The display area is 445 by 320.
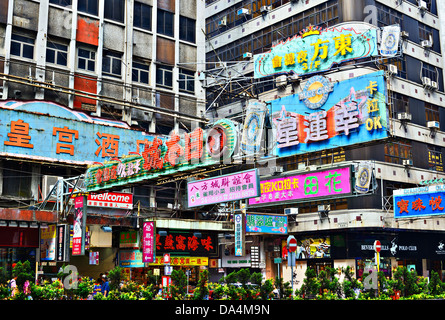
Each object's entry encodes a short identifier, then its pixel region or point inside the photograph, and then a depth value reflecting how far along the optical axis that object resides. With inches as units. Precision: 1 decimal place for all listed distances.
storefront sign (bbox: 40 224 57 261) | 964.6
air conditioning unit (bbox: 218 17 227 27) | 1772.4
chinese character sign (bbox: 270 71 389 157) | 1067.3
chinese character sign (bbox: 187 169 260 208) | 711.7
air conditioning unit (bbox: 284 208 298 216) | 1429.6
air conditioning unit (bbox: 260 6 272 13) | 1621.6
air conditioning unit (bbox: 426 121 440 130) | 1515.7
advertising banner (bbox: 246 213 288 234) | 1210.0
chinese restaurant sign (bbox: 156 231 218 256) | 1188.5
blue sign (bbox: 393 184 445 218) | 1234.0
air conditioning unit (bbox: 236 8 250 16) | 1674.0
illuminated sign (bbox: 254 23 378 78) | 1169.4
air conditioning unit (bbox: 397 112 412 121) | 1428.4
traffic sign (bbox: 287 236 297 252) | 678.5
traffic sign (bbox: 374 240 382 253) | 816.8
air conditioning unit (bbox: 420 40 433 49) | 1573.6
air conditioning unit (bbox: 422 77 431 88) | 1537.9
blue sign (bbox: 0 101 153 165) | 1003.3
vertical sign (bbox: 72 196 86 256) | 851.4
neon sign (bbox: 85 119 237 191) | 684.7
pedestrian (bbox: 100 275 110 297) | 731.4
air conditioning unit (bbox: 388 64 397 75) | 1407.5
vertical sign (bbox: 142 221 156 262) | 1058.1
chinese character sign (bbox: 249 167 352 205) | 979.7
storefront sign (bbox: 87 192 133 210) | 1072.2
